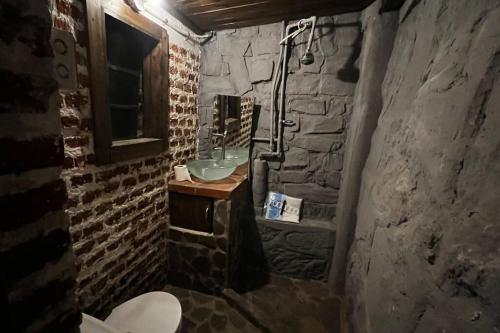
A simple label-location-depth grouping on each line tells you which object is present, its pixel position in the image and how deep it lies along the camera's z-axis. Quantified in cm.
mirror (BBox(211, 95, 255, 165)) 219
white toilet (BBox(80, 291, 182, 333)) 124
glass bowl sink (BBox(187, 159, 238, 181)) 193
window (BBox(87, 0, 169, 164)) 122
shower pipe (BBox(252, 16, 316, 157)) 181
